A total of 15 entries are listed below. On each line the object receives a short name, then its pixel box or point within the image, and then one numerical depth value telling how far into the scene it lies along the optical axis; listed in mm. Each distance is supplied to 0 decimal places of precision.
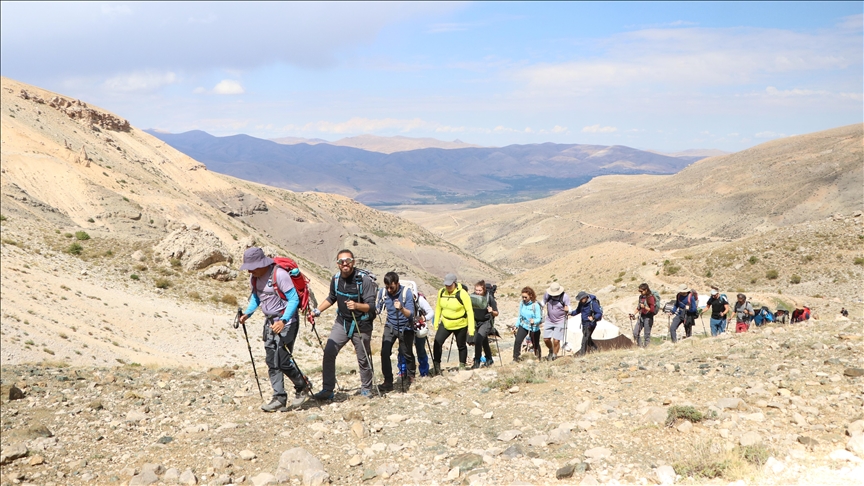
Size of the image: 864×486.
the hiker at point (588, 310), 11211
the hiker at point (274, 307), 7230
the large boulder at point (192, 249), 23094
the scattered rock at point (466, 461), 5699
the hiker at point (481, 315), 10258
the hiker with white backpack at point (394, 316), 8117
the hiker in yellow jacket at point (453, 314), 9234
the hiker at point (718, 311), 13547
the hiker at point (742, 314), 14625
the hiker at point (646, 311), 12633
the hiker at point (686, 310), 13625
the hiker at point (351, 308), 7629
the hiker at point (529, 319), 10672
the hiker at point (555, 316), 10375
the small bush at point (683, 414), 6186
